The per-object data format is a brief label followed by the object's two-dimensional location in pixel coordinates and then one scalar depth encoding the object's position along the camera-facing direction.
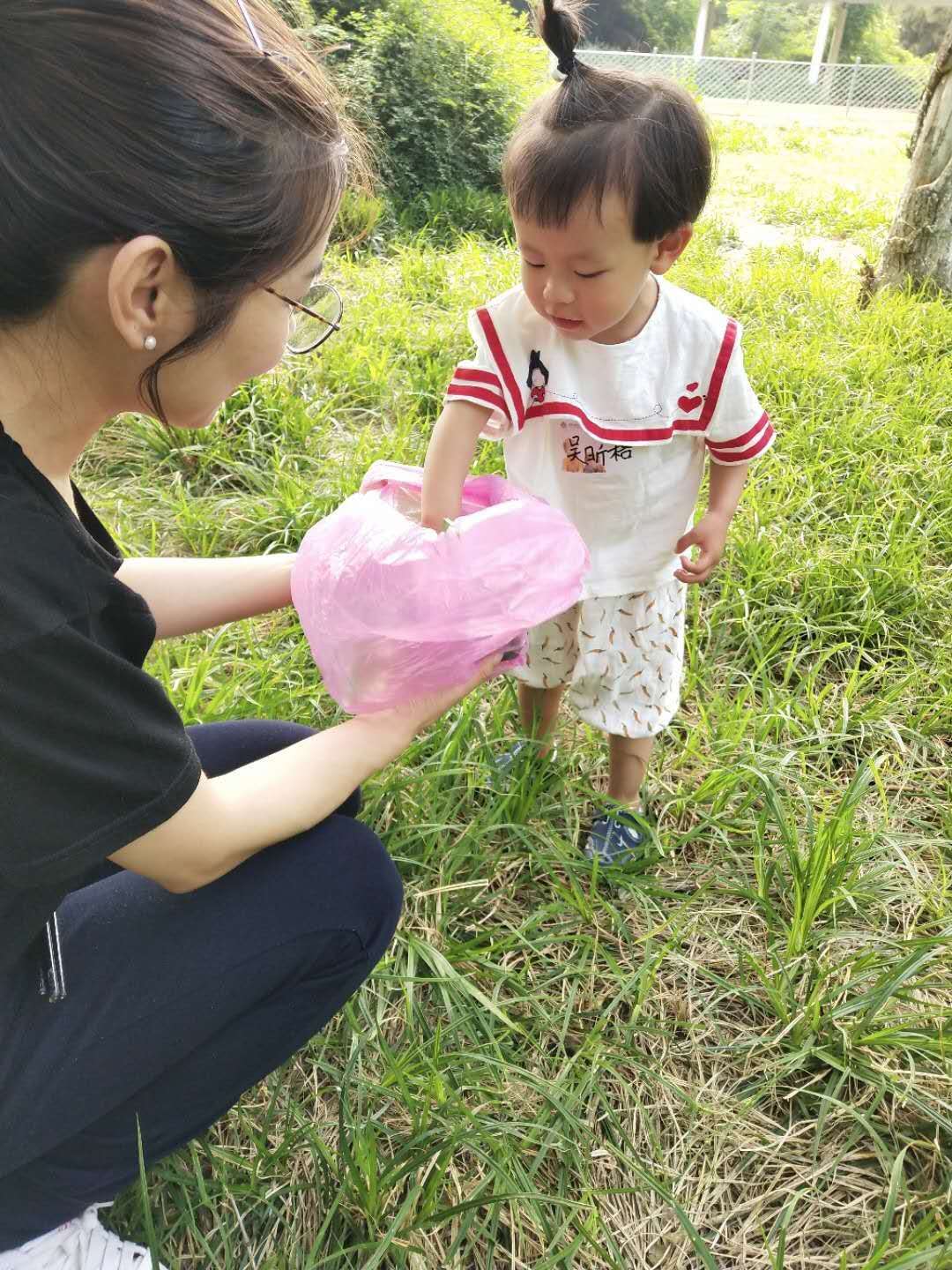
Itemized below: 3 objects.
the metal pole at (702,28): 28.78
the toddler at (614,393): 1.24
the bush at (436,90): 5.99
